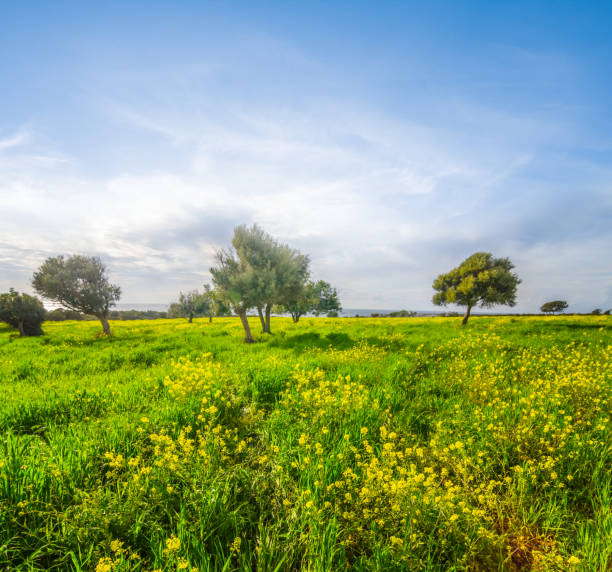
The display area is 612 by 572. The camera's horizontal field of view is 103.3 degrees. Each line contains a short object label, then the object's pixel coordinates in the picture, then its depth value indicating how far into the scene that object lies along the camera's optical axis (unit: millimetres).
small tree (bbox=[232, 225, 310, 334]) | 19156
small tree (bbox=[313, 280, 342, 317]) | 46281
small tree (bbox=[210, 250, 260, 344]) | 17672
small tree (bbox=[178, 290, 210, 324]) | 64125
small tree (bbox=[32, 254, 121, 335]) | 23656
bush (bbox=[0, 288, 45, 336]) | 28000
